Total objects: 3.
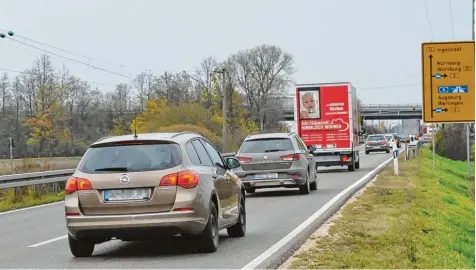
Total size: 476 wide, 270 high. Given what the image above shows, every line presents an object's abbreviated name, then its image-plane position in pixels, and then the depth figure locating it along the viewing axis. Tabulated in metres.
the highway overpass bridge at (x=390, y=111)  122.25
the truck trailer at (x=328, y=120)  31.77
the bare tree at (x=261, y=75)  96.81
